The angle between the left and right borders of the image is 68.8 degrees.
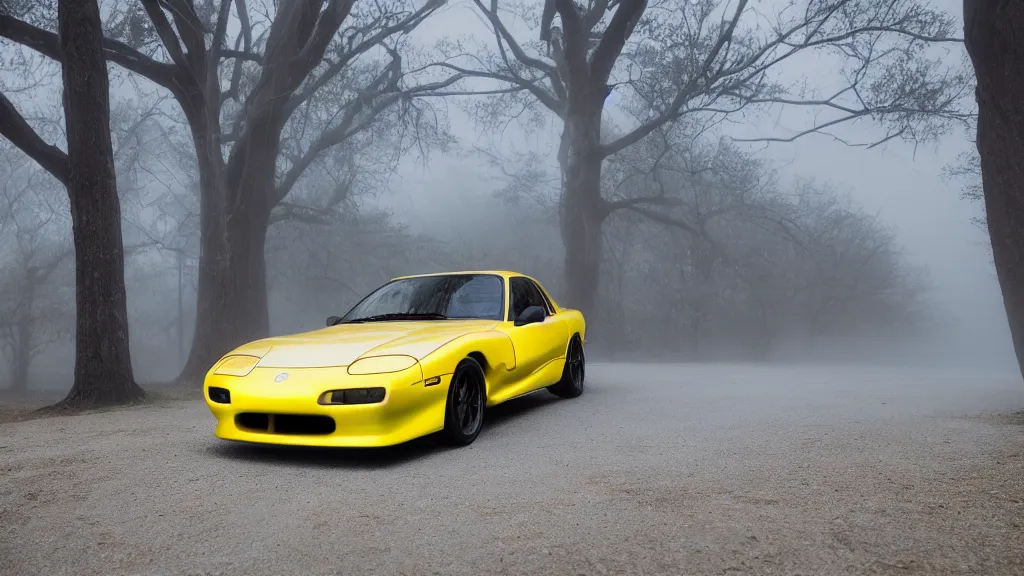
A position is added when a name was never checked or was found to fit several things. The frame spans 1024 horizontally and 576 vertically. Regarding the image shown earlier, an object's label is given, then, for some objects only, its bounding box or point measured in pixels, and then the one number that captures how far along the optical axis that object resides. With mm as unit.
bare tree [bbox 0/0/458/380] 13461
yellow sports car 4672
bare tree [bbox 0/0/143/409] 8930
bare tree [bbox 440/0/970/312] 17766
